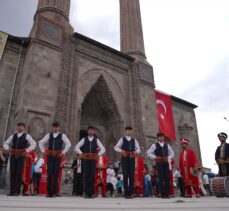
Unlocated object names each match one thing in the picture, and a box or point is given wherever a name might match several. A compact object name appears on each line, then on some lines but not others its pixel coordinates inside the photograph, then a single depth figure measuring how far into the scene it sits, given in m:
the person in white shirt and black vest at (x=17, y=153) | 5.40
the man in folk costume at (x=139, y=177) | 8.12
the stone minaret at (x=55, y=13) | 14.09
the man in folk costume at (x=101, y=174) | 7.47
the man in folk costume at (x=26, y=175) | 6.53
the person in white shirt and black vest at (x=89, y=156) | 5.15
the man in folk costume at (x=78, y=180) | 7.54
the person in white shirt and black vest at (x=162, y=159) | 5.66
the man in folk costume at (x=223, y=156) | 6.30
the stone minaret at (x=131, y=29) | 18.89
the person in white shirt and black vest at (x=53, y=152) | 5.21
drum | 5.46
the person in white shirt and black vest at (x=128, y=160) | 5.30
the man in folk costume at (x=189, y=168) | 6.86
